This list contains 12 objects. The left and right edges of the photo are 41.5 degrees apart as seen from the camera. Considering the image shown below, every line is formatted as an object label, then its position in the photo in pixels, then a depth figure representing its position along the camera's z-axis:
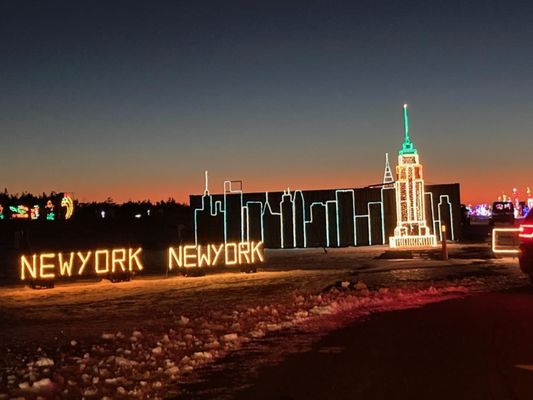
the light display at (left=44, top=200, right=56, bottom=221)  74.06
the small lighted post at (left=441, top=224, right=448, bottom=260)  25.34
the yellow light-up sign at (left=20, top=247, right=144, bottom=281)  19.36
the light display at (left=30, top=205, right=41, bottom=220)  76.38
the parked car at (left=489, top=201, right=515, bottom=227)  57.78
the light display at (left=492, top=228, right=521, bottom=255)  24.75
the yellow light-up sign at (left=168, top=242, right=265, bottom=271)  21.97
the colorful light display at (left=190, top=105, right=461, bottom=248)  40.62
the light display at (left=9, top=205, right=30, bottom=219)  75.75
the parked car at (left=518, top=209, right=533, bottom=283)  15.20
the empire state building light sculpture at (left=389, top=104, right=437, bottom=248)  35.69
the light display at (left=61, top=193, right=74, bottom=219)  73.43
